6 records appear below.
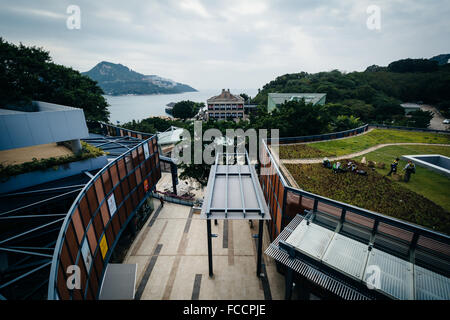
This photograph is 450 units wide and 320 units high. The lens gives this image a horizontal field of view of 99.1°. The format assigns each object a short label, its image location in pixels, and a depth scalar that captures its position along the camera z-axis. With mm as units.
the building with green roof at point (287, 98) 62500
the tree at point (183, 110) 102250
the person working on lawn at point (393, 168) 18306
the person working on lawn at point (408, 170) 17172
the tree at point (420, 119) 47847
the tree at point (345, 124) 42344
